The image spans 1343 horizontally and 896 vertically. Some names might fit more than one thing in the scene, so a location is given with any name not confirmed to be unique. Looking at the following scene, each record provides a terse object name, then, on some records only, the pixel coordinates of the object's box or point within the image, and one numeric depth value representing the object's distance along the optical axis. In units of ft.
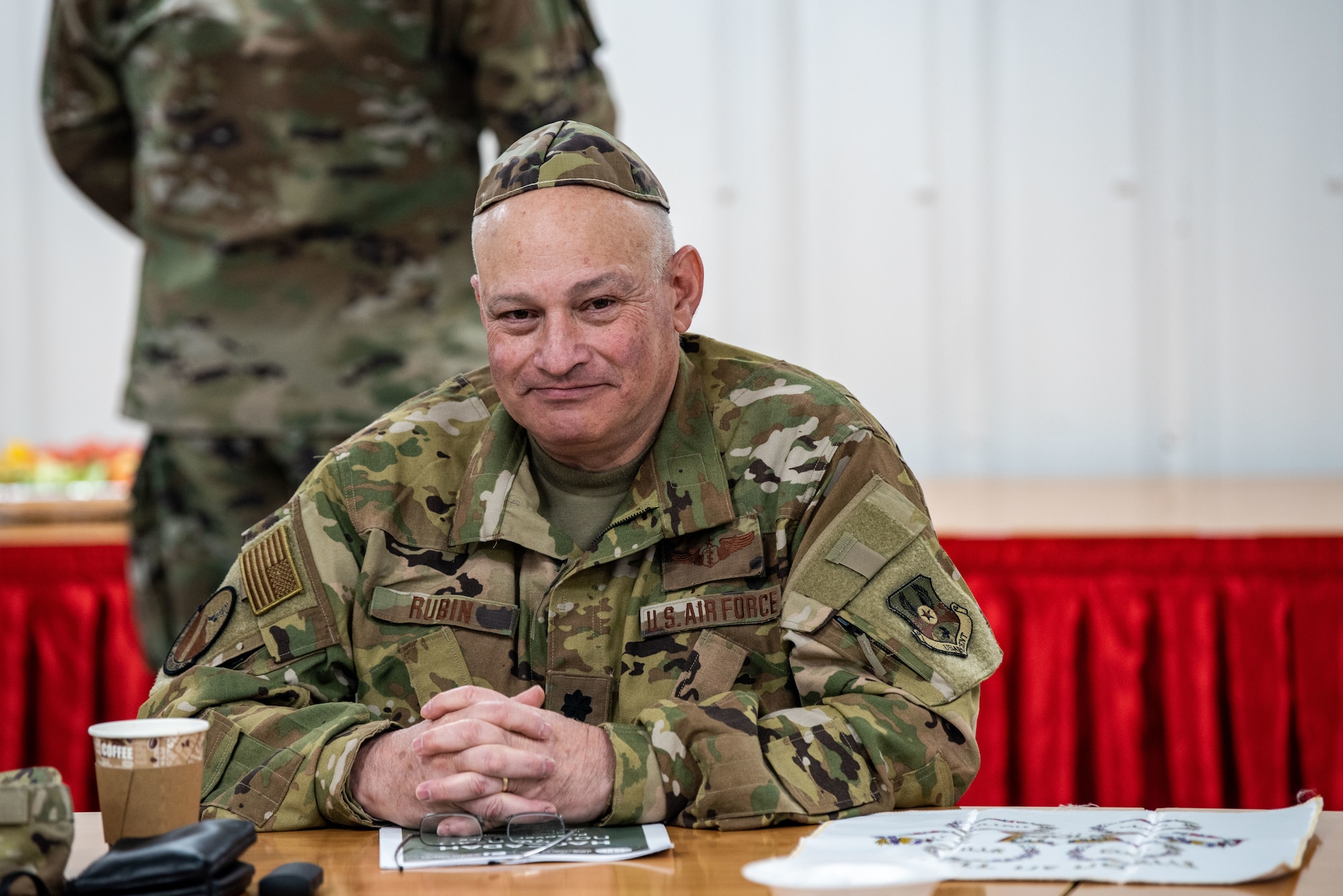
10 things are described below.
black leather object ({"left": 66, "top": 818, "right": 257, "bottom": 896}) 11.41
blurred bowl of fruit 21.48
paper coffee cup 11.65
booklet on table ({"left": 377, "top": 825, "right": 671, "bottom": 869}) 11.85
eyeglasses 12.00
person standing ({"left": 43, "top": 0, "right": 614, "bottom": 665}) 15.15
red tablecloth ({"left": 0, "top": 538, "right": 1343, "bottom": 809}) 15.85
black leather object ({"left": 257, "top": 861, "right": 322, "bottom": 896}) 11.52
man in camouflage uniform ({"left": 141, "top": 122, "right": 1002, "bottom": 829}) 12.51
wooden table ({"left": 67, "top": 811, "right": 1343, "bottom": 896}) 11.46
